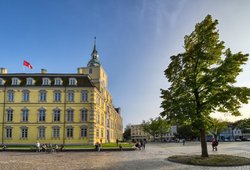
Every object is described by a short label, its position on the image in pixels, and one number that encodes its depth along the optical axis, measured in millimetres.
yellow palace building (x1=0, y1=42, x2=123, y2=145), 36751
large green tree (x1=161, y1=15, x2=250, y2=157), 14789
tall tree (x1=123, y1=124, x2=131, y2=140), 124228
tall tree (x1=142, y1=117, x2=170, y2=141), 81140
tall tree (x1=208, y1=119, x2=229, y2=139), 58458
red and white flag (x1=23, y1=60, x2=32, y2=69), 37507
